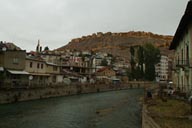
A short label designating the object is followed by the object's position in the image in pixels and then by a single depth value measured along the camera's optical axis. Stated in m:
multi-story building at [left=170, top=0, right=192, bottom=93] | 13.16
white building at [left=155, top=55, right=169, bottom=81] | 90.04
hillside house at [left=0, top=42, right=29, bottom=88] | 28.02
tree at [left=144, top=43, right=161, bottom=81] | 58.51
